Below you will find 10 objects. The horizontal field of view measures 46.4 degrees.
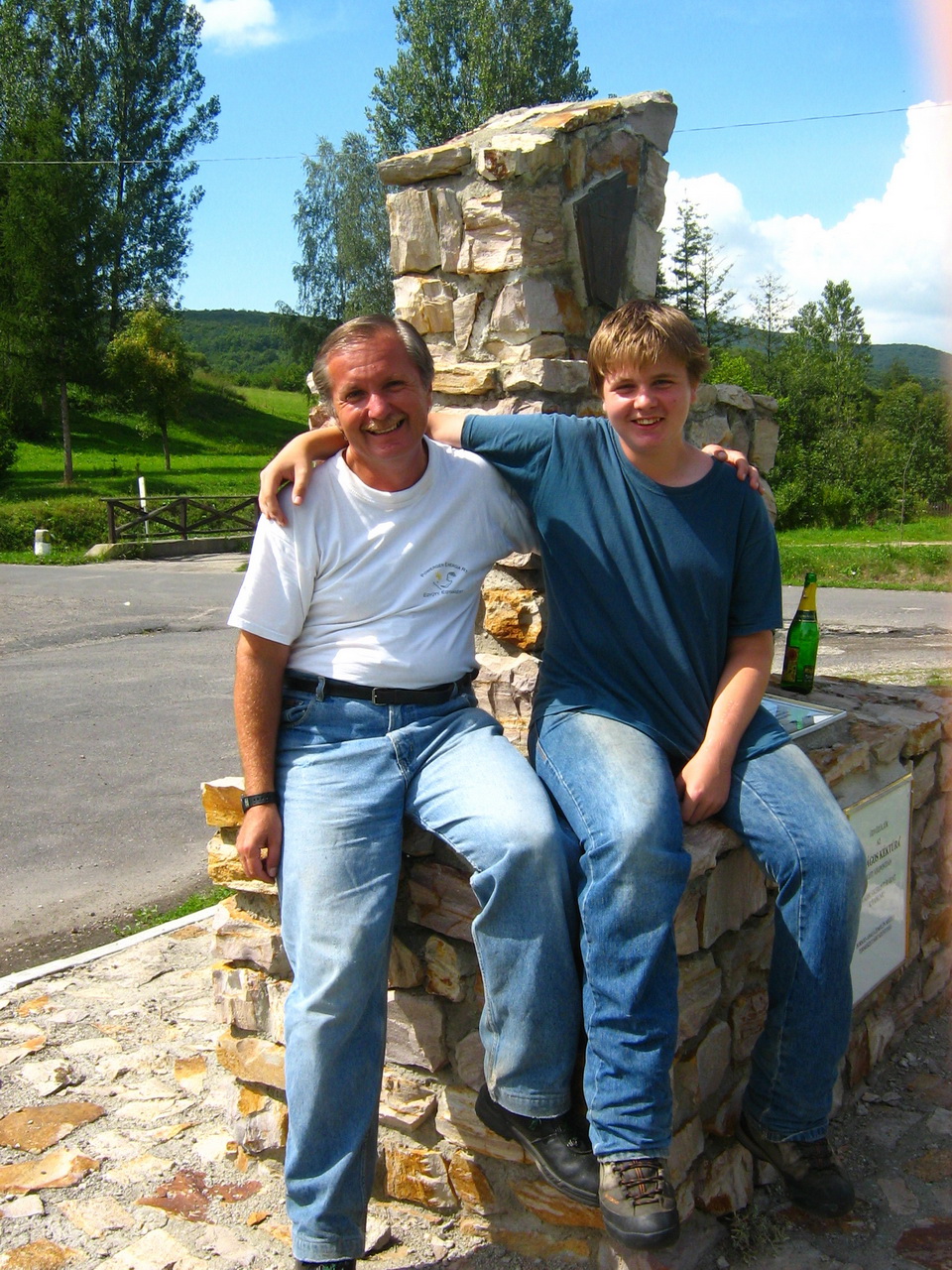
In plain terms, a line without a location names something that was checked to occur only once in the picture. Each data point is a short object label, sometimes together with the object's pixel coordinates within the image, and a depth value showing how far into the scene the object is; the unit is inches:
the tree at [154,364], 1097.4
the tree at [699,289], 1702.8
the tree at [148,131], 1499.8
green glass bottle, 144.3
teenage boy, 82.4
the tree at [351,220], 1357.0
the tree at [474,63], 1288.1
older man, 84.7
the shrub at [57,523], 791.7
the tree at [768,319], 1913.1
